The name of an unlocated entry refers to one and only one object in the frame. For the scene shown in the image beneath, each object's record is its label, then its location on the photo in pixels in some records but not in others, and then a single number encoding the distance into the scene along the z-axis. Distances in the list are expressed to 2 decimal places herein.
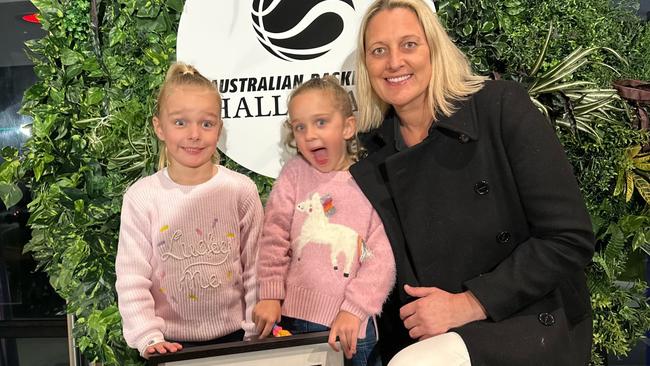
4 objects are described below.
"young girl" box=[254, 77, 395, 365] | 1.54
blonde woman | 1.38
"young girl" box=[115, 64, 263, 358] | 1.51
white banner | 1.96
